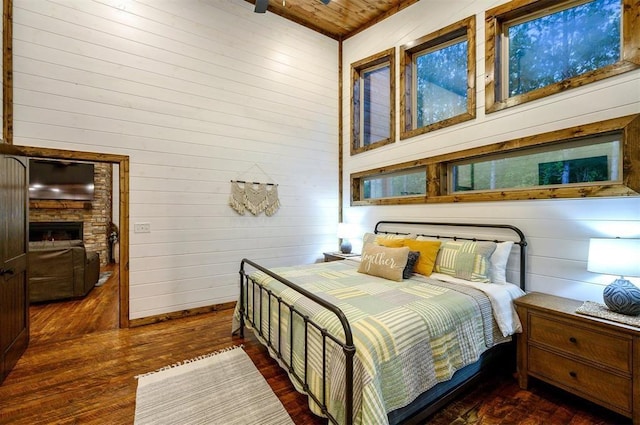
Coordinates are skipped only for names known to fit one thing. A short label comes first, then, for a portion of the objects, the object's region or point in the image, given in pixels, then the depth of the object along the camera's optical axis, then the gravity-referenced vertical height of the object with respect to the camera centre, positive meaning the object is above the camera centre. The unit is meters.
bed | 1.52 -0.73
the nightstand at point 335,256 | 4.31 -0.69
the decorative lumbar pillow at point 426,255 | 2.89 -0.45
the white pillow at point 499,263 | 2.70 -0.50
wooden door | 2.28 -0.43
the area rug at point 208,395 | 1.87 -1.38
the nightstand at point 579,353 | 1.78 -1.00
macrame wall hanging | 4.07 +0.24
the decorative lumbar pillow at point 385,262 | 2.73 -0.51
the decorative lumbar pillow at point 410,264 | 2.81 -0.54
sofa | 4.09 -0.88
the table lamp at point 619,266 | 1.90 -0.38
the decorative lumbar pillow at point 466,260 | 2.67 -0.48
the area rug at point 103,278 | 5.32 -1.34
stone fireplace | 6.31 -0.11
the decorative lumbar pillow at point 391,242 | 3.20 -0.35
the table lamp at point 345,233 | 4.59 -0.35
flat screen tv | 6.31 +0.76
